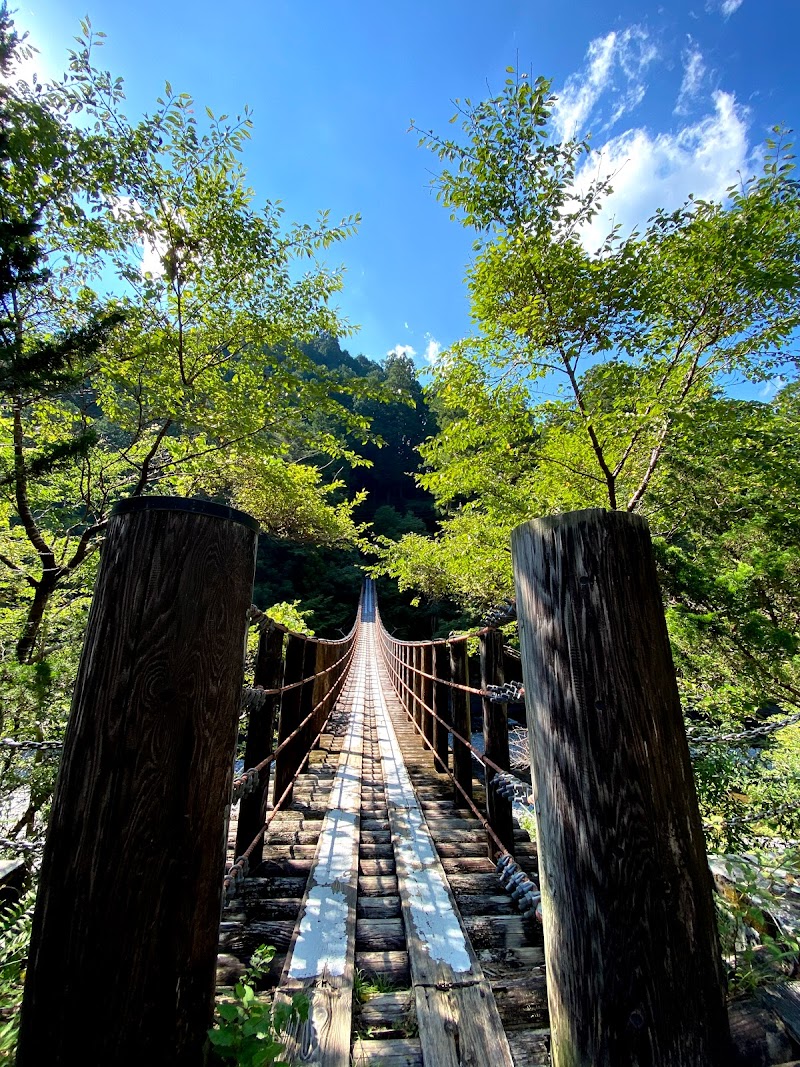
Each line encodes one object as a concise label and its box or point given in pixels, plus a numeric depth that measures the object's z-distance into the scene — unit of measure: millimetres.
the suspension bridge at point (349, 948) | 627
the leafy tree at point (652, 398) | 3098
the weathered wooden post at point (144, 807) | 617
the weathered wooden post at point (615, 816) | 625
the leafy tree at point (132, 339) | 2756
